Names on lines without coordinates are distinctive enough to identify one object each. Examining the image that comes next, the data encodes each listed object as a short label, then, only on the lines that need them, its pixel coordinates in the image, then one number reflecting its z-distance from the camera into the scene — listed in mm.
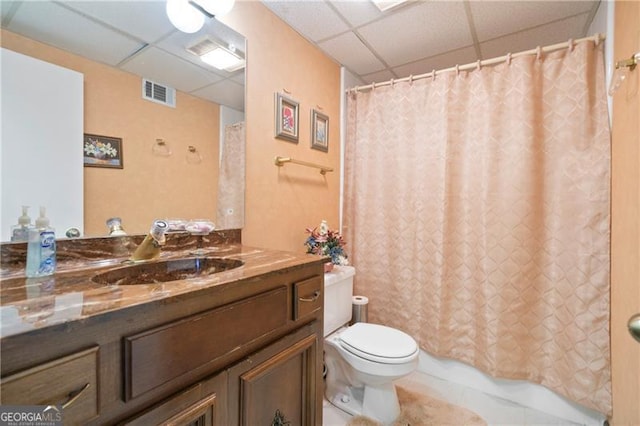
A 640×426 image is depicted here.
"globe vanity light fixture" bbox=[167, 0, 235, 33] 1194
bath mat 1509
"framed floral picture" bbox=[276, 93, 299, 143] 1691
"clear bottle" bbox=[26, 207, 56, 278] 781
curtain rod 1498
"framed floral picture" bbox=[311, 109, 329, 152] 1983
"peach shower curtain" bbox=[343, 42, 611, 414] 1507
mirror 936
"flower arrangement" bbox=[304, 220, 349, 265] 1874
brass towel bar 1712
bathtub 1548
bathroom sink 902
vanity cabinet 477
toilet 1397
